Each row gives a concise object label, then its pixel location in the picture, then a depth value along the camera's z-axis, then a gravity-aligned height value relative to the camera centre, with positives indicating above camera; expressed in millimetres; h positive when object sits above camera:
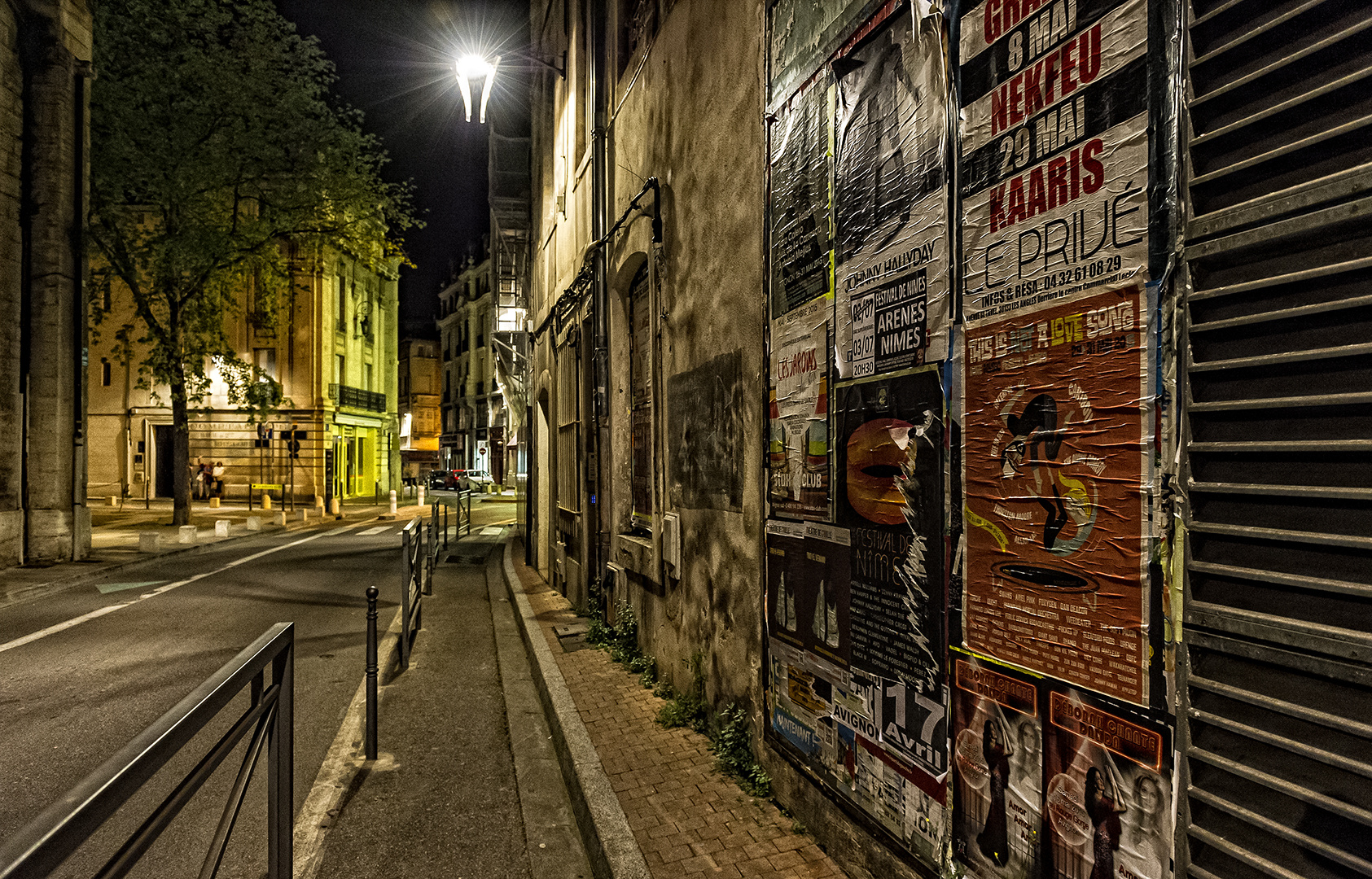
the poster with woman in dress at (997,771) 2328 -1145
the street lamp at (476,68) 9258 +5310
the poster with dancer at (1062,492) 2012 -136
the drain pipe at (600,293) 7707 +1840
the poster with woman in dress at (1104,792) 1938 -1028
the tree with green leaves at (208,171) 17328 +8060
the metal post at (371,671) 4758 -1527
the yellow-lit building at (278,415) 31609 +2010
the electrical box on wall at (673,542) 5539 -719
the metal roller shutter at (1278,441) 1570 +18
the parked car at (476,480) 42150 -1669
